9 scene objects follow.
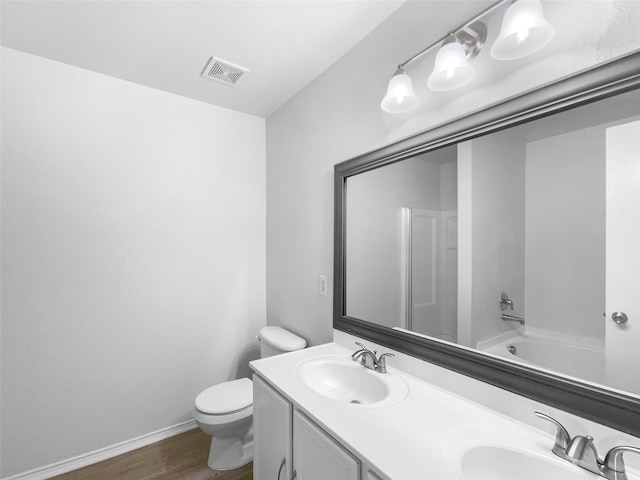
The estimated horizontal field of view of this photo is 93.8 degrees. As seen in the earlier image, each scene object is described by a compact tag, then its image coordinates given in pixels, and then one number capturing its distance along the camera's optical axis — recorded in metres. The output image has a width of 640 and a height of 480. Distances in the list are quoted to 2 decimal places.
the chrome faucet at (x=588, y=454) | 0.70
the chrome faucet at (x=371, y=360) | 1.32
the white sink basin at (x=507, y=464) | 0.77
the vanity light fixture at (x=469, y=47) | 0.86
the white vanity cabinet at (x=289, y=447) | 0.90
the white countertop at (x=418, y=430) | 0.76
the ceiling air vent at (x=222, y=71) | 1.81
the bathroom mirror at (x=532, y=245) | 0.78
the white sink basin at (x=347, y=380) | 1.25
